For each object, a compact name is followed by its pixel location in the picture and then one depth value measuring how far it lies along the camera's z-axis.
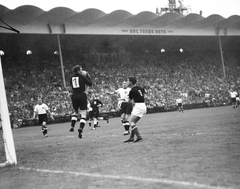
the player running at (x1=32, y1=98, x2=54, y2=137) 18.32
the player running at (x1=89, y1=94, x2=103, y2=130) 20.99
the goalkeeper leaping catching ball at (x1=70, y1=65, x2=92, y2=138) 11.33
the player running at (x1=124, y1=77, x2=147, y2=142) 10.82
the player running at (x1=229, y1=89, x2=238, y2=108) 32.46
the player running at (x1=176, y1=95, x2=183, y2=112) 37.46
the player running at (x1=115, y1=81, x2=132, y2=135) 13.98
